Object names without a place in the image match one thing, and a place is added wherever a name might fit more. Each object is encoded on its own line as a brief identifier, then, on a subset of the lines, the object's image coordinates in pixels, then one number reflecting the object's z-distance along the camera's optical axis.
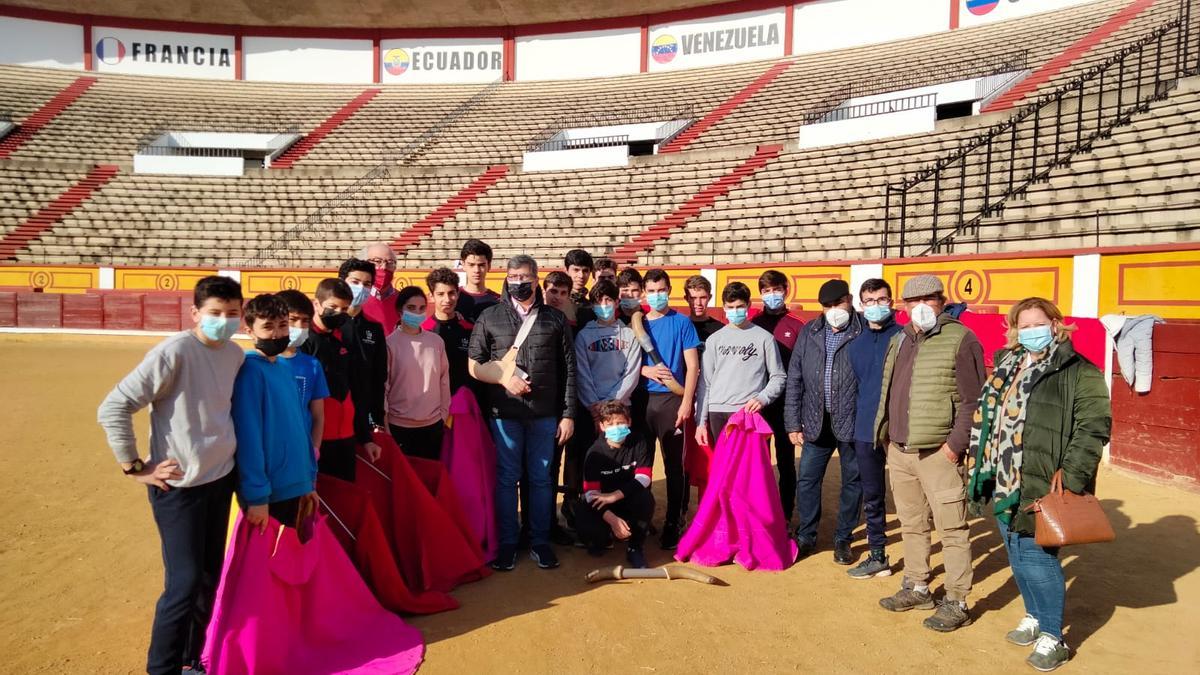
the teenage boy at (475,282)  4.68
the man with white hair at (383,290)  4.52
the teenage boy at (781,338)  4.80
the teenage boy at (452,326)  4.40
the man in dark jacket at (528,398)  4.22
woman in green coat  2.94
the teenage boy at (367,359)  3.71
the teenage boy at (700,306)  4.93
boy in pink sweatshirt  4.05
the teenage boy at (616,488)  4.30
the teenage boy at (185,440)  2.57
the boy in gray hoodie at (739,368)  4.54
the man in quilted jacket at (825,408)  4.29
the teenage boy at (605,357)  4.51
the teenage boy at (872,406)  4.03
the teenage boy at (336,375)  3.52
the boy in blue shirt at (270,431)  2.86
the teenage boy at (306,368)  3.25
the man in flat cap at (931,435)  3.48
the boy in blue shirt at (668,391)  4.60
